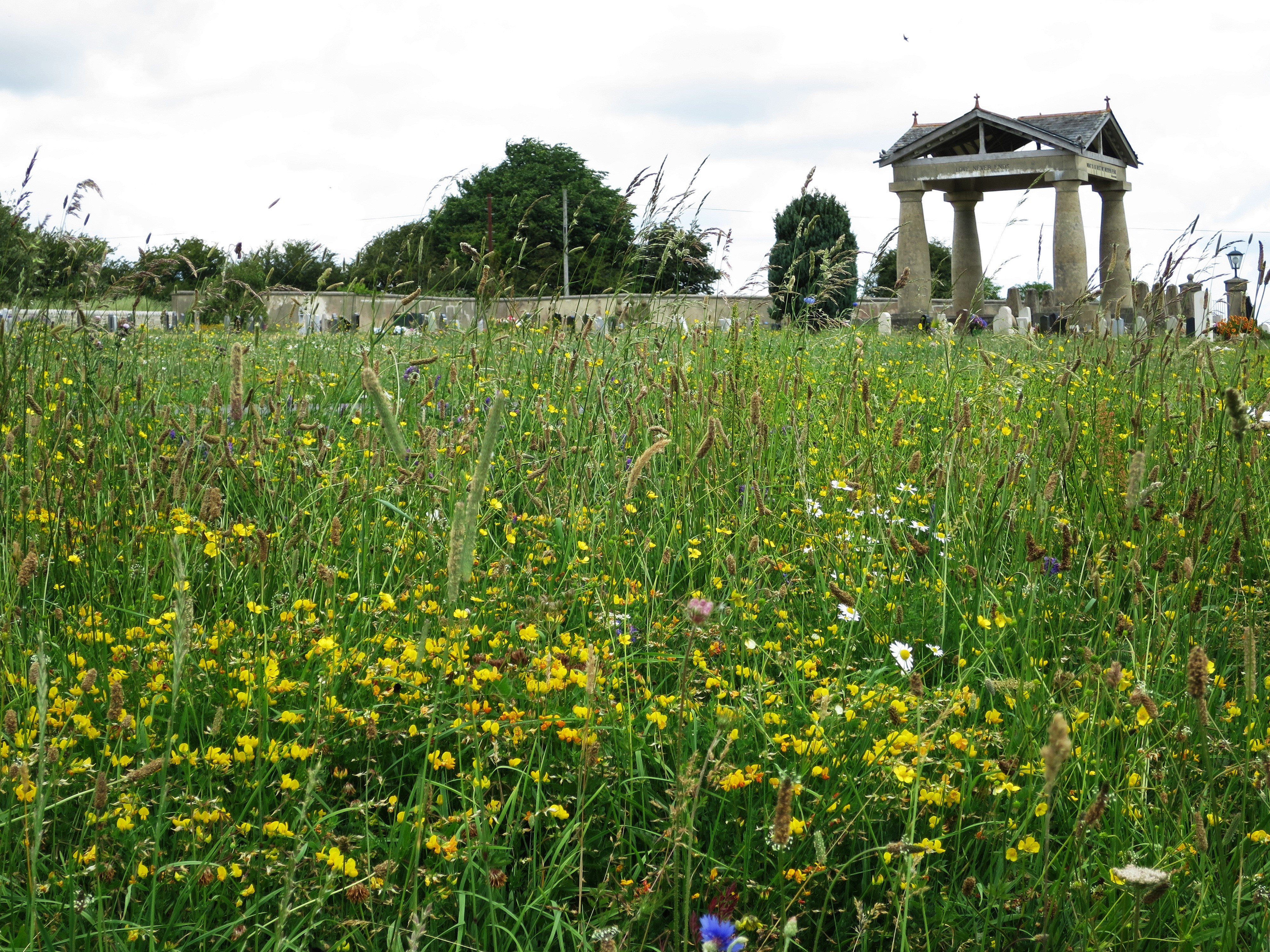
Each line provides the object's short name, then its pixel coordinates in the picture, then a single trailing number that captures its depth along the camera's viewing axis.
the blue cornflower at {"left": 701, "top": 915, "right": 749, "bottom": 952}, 1.03
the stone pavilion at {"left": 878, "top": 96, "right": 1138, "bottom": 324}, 21.47
